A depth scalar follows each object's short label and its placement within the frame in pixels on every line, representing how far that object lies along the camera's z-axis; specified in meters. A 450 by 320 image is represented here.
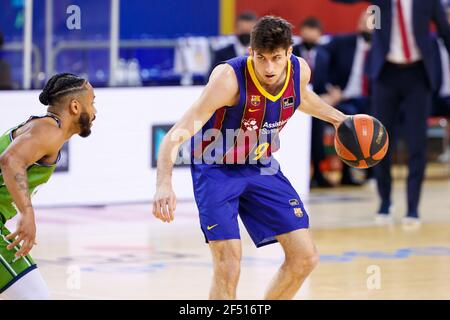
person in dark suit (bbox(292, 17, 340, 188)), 14.16
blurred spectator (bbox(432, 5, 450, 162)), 14.73
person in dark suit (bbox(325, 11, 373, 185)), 14.75
